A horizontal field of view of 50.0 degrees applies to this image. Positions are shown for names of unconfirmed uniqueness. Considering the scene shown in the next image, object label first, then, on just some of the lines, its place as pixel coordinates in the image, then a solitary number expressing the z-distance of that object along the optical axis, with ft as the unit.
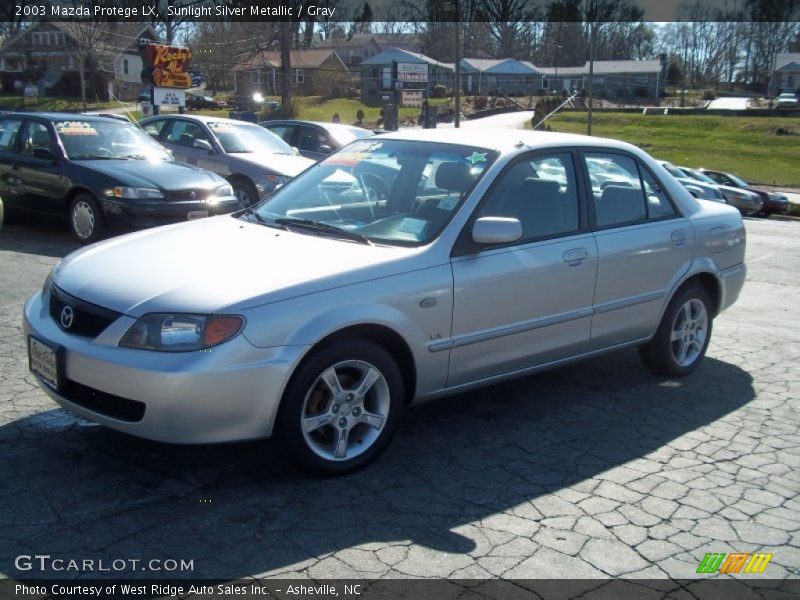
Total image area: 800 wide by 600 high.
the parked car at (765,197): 85.56
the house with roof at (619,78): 275.80
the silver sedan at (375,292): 12.06
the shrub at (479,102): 206.08
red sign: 60.85
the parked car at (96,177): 31.99
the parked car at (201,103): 172.65
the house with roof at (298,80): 184.71
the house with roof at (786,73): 286.66
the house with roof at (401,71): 132.26
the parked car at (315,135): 48.67
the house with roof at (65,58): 147.84
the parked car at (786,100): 227.03
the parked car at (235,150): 40.19
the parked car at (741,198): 82.48
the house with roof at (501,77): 263.49
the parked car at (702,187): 69.26
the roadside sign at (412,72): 120.39
